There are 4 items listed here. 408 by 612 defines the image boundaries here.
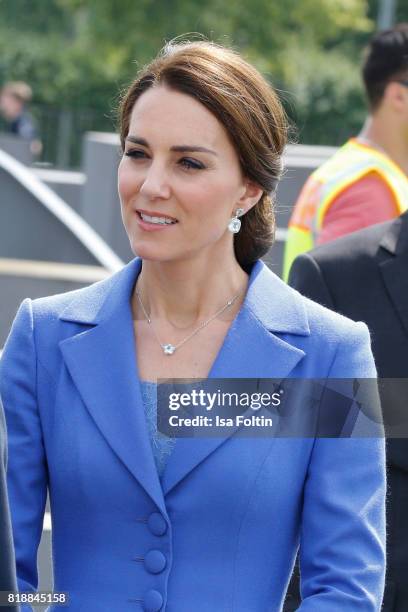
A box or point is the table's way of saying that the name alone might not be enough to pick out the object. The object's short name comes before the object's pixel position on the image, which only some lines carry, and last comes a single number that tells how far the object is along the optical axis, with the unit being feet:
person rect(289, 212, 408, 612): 21.09
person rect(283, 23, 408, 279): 29.37
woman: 16.02
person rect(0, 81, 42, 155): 114.87
